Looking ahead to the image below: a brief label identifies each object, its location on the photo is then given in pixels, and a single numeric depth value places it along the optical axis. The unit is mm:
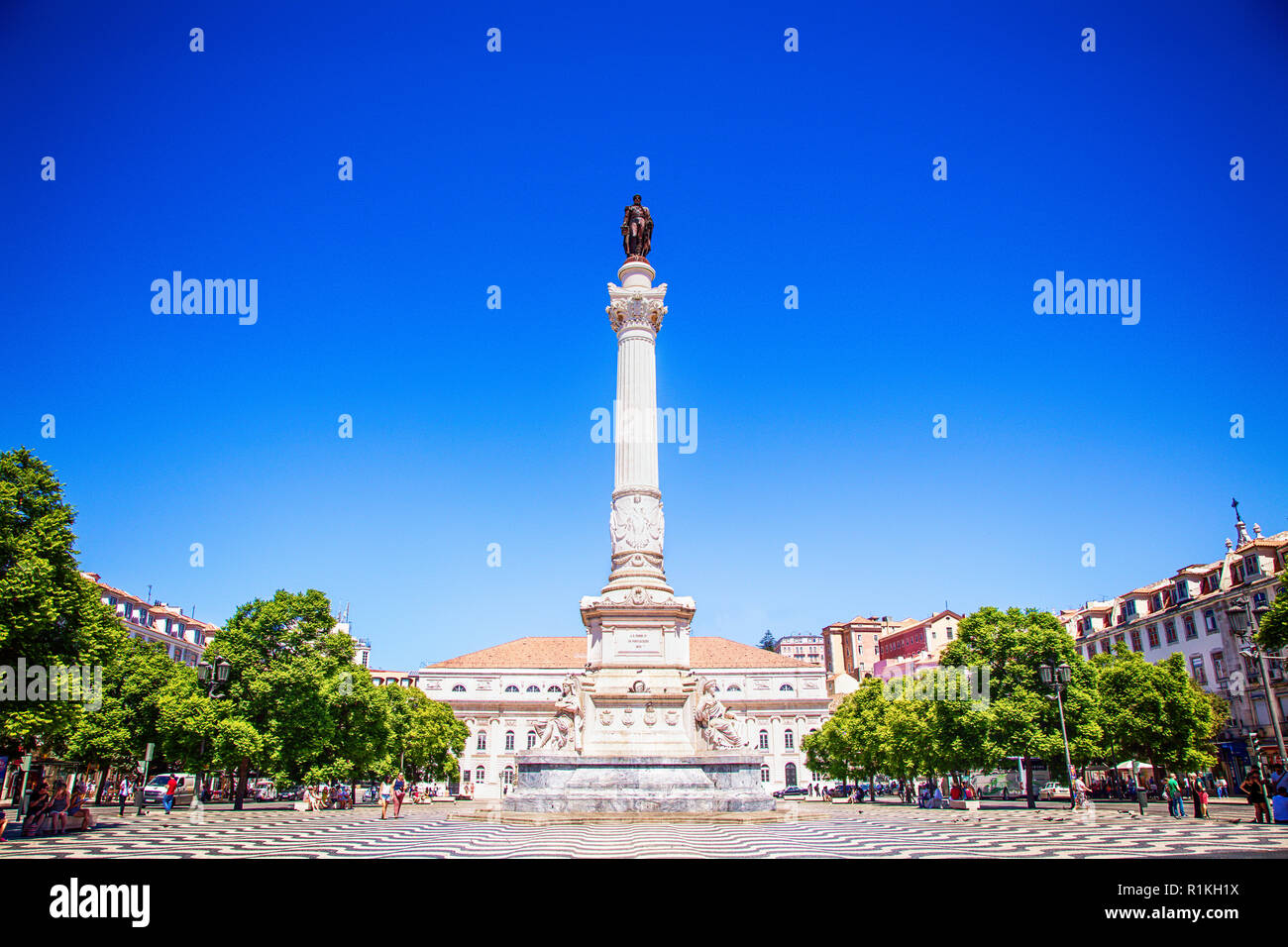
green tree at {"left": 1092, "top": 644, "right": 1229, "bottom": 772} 38906
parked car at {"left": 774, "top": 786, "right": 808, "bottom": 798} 71638
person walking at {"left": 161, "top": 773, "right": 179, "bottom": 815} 38281
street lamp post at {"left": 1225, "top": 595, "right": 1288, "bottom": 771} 28700
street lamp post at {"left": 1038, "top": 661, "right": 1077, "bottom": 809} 26828
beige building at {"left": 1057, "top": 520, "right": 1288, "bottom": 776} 46375
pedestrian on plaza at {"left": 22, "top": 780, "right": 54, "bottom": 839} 20828
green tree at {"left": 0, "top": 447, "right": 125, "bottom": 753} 21688
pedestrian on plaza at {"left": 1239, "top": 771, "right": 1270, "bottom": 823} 24495
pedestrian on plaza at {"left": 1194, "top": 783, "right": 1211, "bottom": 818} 29512
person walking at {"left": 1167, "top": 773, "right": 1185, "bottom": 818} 29578
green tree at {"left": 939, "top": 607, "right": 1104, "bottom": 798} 35000
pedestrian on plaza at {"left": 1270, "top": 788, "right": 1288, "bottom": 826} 17125
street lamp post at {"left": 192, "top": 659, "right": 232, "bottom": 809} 26727
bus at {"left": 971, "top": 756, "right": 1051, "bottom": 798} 51875
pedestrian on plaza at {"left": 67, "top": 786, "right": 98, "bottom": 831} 23141
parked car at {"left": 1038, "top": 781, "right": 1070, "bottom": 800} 49941
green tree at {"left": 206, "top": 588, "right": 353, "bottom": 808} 33438
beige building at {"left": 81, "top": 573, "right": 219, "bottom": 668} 62781
